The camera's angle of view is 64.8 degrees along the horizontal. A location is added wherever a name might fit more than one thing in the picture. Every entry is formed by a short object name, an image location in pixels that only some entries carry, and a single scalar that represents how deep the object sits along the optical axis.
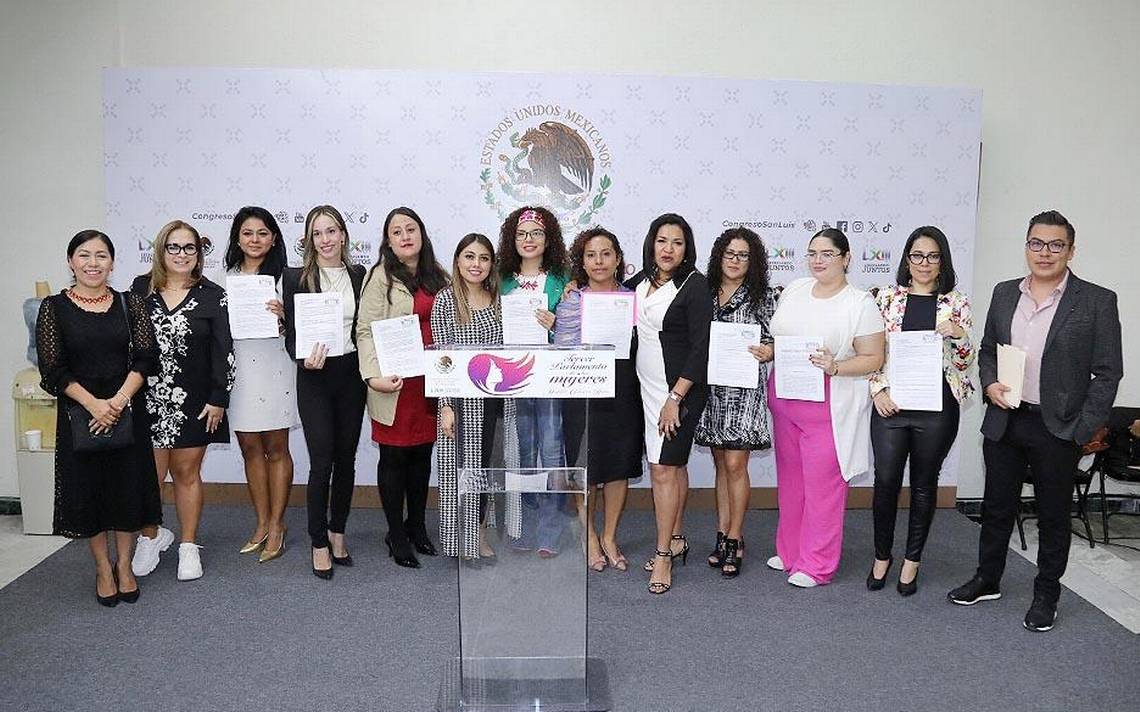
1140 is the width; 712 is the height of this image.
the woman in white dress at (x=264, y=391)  4.25
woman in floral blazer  3.99
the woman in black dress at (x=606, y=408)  4.11
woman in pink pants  4.08
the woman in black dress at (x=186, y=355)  4.05
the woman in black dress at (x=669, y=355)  4.06
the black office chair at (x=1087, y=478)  4.92
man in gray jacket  3.63
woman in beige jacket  4.18
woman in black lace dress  3.67
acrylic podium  2.92
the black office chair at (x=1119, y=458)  5.10
